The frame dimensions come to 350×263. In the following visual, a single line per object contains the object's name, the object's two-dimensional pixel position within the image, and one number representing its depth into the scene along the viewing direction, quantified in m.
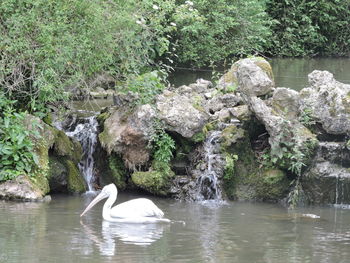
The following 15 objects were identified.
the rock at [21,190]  12.77
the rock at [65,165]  13.64
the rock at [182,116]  13.65
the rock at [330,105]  13.72
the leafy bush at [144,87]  14.32
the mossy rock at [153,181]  13.45
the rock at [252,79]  14.60
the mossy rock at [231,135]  13.77
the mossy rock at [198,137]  13.85
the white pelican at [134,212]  11.54
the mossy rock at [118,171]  13.98
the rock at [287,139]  13.35
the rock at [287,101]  14.13
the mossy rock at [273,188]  13.45
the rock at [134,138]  13.72
